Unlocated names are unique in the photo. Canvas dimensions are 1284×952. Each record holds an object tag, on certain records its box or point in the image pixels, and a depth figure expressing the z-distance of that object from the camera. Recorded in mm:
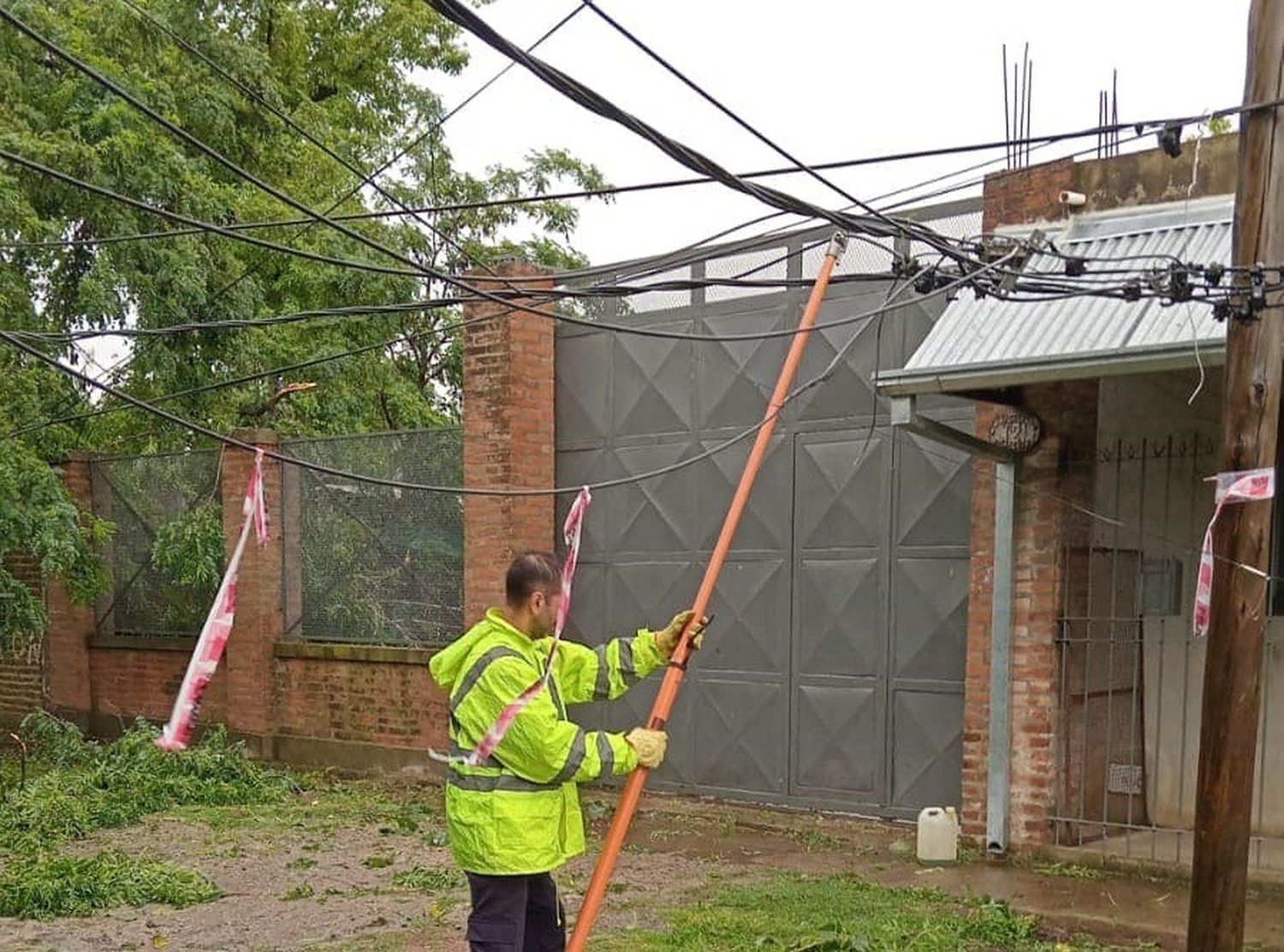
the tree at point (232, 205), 11523
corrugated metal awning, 6652
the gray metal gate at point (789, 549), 8938
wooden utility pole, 4848
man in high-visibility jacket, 4578
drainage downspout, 8133
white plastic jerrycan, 8148
